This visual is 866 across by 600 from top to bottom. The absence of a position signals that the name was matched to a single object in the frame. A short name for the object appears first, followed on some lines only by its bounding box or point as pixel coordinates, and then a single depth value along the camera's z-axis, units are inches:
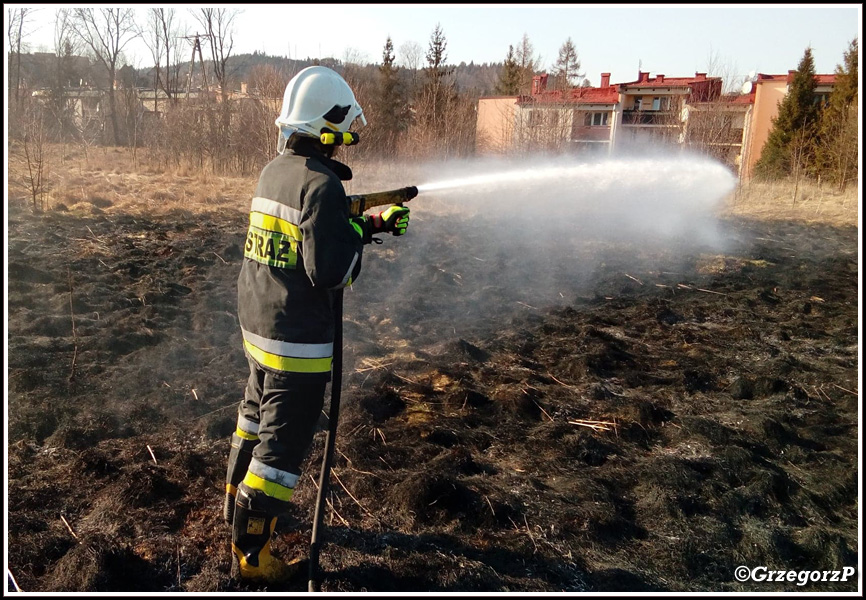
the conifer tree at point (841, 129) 789.2
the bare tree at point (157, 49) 1845.6
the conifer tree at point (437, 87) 842.8
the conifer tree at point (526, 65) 1459.8
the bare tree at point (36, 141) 426.6
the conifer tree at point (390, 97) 1493.6
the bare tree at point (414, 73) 1598.2
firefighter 99.1
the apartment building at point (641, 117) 833.5
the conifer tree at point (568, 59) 1674.5
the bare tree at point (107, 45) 1686.8
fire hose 105.5
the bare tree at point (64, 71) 1384.1
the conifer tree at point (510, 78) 1728.6
